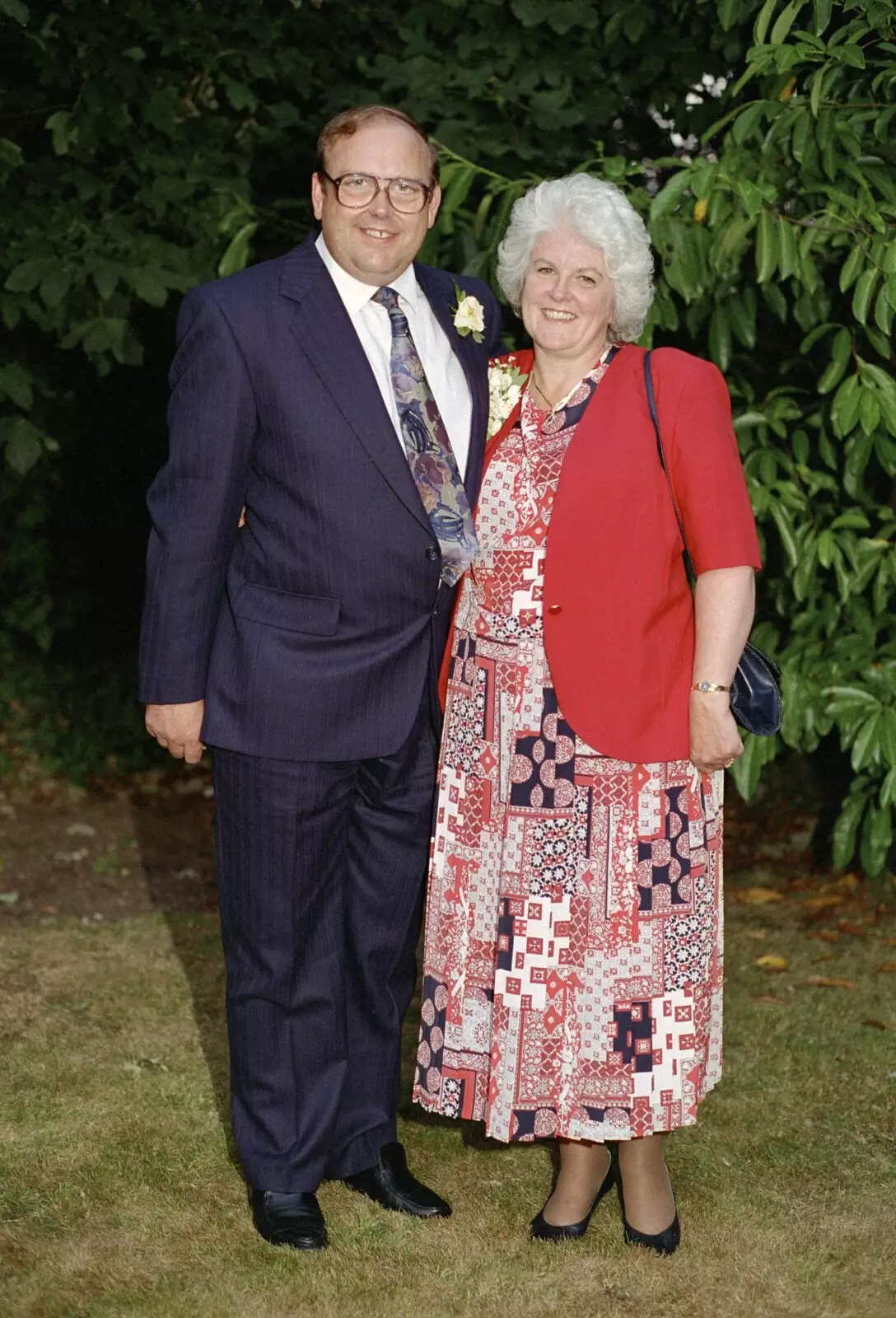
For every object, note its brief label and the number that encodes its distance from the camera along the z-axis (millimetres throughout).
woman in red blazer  2803
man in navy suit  2787
